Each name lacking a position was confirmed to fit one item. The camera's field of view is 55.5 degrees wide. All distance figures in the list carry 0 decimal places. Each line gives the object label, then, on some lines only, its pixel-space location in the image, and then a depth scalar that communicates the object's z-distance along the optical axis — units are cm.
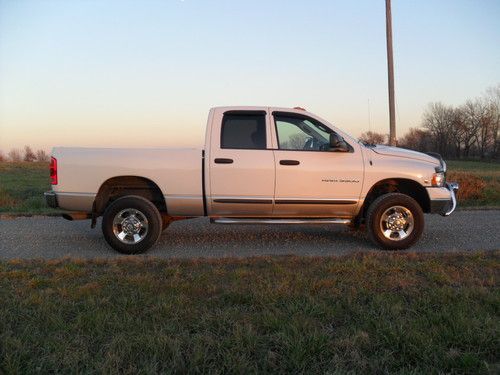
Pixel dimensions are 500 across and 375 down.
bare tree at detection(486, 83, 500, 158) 8350
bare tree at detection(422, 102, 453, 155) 9019
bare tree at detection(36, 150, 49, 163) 6718
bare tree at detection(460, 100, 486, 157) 8706
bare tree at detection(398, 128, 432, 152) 8946
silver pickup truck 673
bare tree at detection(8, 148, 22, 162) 6875
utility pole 1434
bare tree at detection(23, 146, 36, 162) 6938
